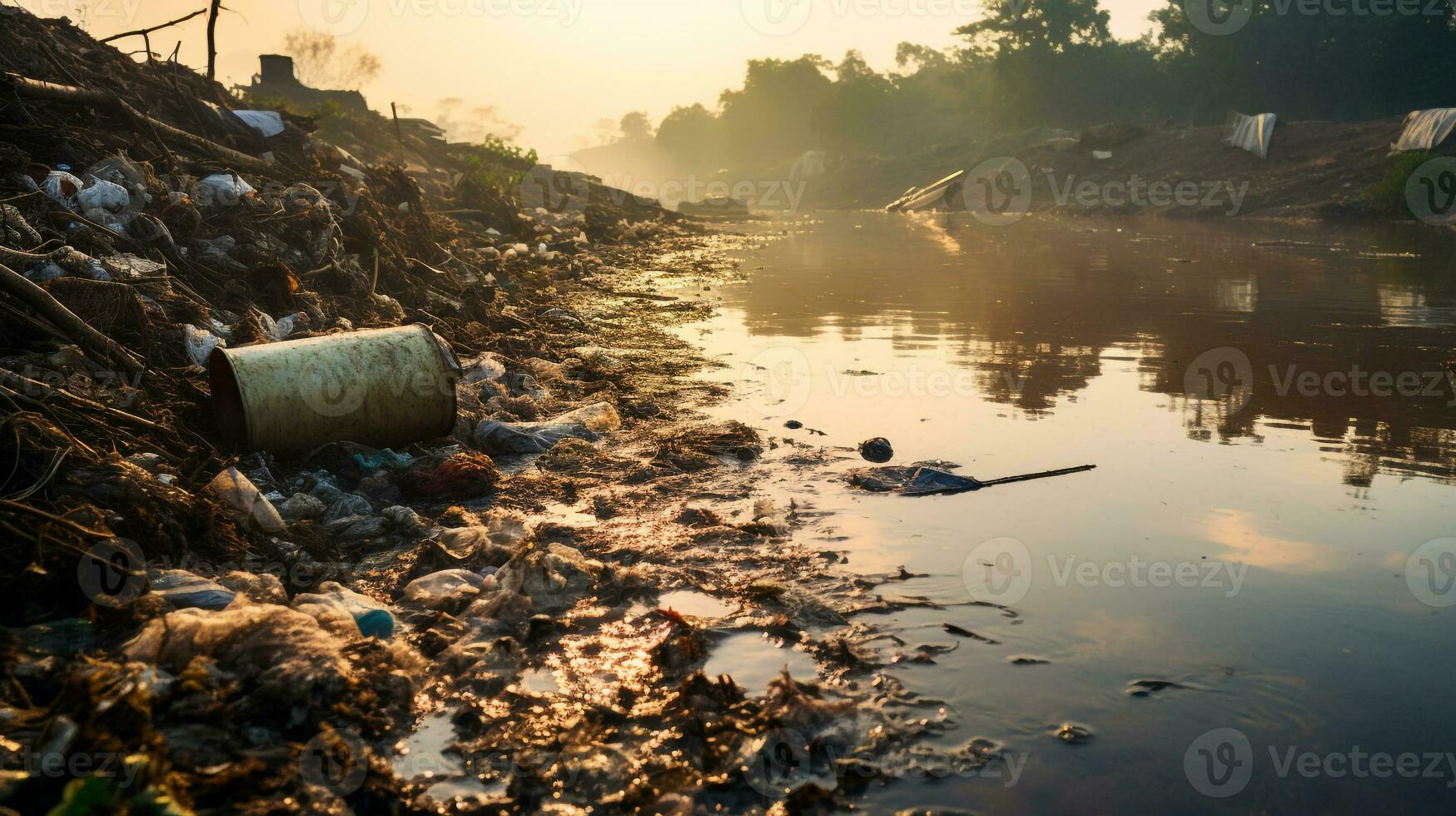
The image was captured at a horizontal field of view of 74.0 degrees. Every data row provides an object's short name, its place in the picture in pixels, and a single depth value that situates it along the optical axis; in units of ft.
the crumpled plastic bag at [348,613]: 9.91
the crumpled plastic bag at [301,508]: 13.62
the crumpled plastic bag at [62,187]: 19.90
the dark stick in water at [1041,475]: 15.79
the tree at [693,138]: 440.04
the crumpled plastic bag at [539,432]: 17.75
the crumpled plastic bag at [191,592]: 9.84
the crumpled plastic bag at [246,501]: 12.63
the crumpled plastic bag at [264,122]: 32.37
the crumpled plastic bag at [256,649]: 8.41
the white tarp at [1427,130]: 78.90
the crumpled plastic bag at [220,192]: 24.13
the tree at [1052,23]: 181.57
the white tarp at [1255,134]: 99.76
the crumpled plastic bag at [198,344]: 17.28
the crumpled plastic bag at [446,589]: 11.35
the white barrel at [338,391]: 14.85
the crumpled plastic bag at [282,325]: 19.85
